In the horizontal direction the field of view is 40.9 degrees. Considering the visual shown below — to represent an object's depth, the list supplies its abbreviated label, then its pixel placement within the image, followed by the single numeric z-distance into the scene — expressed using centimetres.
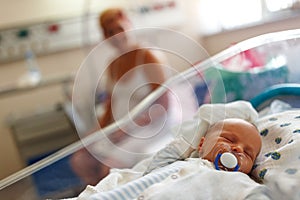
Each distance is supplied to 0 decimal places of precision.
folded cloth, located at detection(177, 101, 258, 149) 92
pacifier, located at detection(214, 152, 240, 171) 79
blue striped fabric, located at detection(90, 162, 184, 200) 74
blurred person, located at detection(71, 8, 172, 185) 124
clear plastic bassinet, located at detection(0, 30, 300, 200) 114
